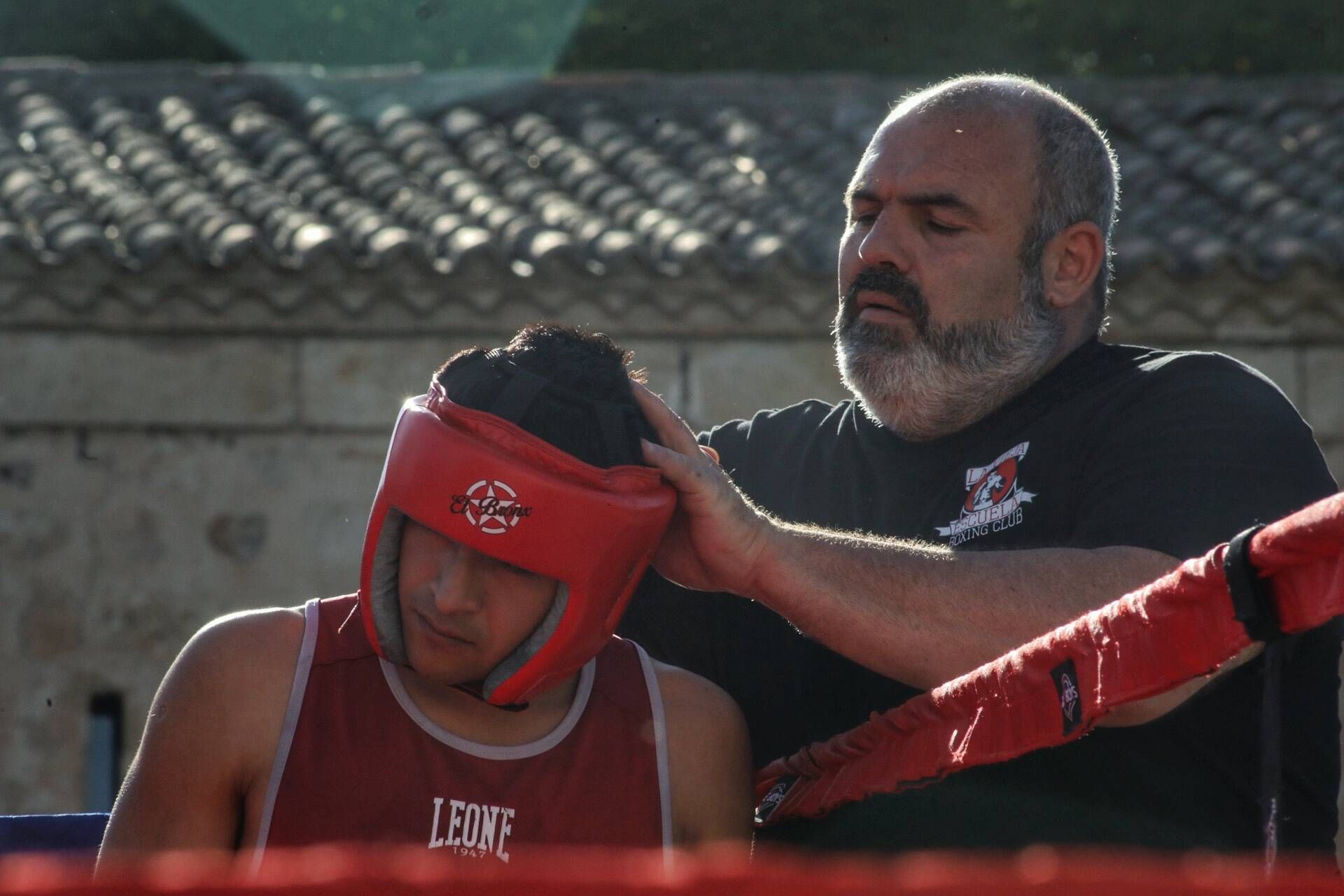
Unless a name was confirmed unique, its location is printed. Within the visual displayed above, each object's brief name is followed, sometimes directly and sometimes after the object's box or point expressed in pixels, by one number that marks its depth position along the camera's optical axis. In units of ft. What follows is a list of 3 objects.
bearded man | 15.12
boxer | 13.28
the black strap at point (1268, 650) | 9.54
